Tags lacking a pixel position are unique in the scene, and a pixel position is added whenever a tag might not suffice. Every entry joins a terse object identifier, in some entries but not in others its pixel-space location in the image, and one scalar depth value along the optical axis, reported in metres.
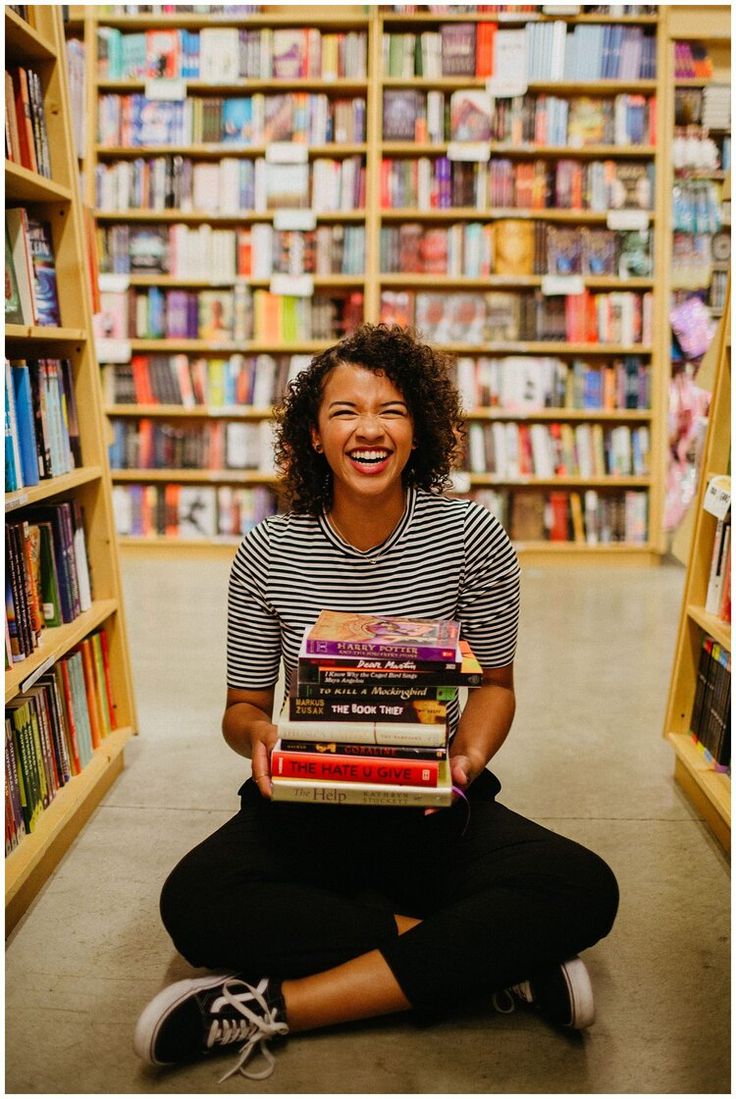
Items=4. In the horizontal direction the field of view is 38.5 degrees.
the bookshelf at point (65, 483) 1.88
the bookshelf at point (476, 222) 4.77
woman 1.41
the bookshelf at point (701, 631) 2.17
